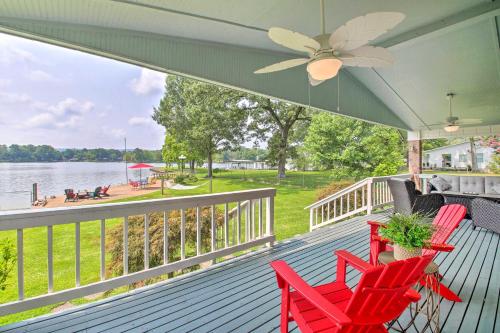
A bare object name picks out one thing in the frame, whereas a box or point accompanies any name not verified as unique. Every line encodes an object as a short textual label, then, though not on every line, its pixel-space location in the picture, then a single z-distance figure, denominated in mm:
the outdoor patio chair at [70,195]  10766
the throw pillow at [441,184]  6781
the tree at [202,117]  16703
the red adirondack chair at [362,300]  1352
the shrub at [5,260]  2756
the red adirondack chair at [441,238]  2255
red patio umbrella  11711
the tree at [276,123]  18172
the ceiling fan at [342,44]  1835
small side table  1964
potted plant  1950
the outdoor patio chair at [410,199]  5285
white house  10250
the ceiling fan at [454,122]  5655
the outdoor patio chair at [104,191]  11734
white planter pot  1965
